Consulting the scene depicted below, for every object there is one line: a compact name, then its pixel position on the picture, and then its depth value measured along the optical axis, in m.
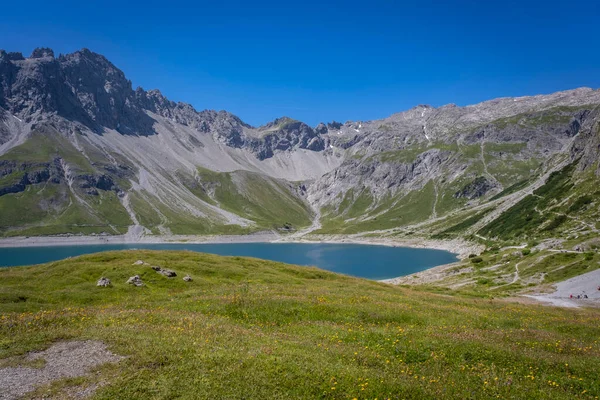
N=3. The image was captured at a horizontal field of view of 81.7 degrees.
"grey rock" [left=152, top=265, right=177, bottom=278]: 38.45
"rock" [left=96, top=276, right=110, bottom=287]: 33.38
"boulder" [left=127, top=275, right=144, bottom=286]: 34.79
